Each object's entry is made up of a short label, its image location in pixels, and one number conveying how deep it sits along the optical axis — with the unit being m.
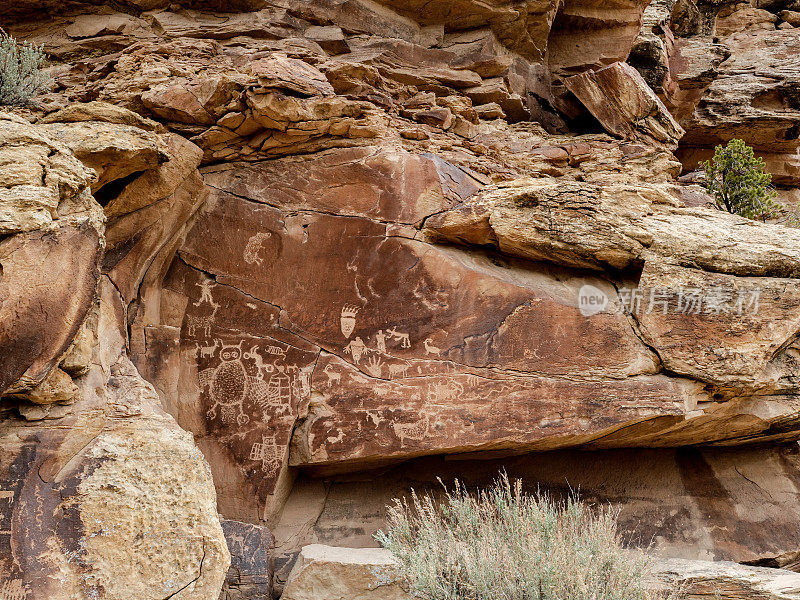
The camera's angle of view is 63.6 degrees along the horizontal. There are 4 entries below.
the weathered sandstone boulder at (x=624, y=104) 7.31
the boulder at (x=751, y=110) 10.33
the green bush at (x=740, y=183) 7.91
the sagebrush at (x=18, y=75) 5.40
